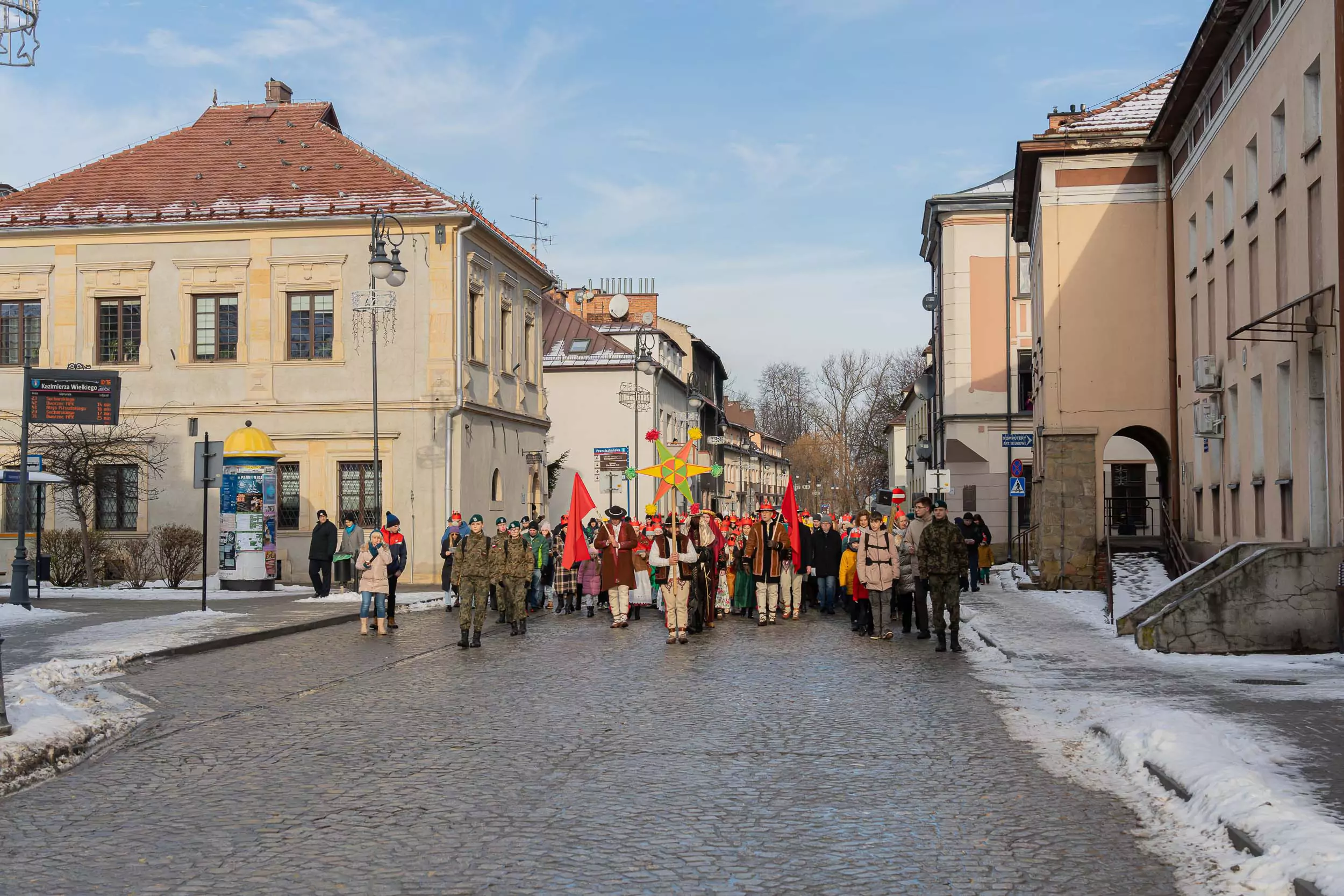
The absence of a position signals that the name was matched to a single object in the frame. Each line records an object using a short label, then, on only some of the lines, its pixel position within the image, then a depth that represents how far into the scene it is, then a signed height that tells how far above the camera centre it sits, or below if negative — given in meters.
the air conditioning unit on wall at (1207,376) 22.66 +2.13
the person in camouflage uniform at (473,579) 18.45 -0.88
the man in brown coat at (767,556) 22.28 -0.71
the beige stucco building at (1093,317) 28.17 +3.89
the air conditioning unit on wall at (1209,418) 22.75 +1.46
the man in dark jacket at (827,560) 24.77 -0.86
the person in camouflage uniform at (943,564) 17.25 -0.65
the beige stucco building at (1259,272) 16.94 +3.37
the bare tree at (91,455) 31.69 +1.31
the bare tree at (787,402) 115.38 +8.88
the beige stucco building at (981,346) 47.62 +5.49
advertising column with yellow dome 29.83 -0.15
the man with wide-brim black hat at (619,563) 21.44 -0.79
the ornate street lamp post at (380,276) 26.70 +4.61
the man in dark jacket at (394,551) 20.64 -0.60
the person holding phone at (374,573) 20.19 -0.88
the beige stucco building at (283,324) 35.53 +4.69
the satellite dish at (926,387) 49.56 +4.27
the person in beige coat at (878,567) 19.09 -0.74
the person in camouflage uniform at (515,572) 19.88 -0.86
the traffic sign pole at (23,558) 22.94 -0.78
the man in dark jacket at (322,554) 28.12 -0.86
